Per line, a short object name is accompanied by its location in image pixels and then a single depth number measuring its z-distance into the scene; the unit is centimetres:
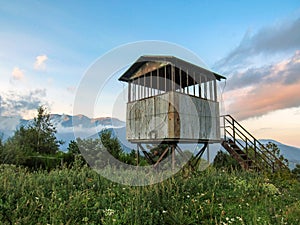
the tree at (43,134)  1738
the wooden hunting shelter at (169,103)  1029
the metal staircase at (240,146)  1208
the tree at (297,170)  1259
